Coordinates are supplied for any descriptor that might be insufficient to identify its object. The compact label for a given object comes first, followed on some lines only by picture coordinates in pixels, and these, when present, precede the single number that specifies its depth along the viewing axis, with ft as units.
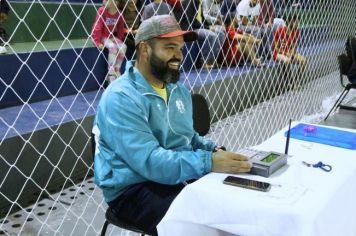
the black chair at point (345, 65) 10.46
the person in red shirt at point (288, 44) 11.97
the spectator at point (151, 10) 8.80
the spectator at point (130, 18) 8.29
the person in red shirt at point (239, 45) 11.27
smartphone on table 3.01
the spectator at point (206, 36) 10.75
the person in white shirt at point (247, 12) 11.82
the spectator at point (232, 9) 14.04
